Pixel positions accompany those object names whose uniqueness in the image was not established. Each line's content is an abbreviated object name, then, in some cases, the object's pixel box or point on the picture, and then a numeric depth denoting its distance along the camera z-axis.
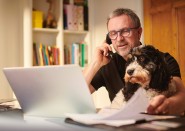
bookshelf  2.97
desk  0.65
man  1.62
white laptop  0.82
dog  1.22
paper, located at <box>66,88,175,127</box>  0.69
